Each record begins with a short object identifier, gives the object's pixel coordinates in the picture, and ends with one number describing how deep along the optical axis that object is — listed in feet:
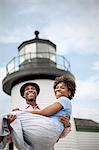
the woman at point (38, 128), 6.30
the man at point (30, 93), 7.72
